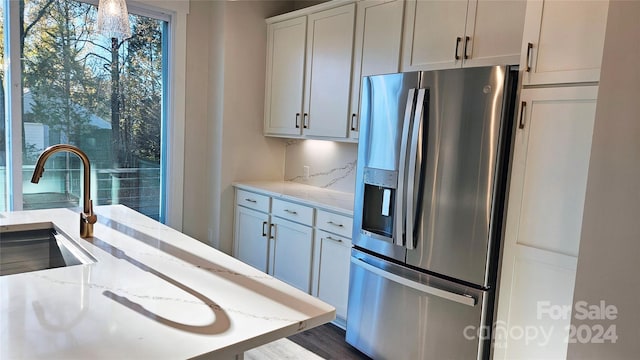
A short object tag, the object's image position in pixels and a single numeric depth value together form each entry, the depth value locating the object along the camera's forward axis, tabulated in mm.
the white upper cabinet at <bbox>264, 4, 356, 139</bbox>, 3189
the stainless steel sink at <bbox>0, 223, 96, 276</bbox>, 1659
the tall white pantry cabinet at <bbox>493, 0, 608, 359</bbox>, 1711
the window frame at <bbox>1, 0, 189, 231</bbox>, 3568
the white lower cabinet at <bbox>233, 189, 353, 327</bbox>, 2893
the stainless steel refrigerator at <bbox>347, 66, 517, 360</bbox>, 1972
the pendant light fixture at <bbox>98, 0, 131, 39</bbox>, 1652
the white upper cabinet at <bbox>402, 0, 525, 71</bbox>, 2246
